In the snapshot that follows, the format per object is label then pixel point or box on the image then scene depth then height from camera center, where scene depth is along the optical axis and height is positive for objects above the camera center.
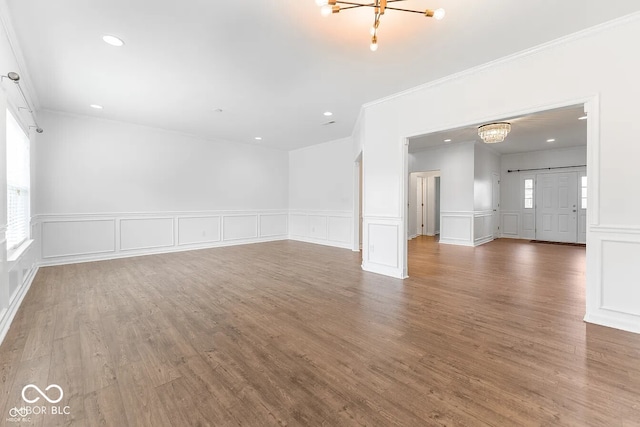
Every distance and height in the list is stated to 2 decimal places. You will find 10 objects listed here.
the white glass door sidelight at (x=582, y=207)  7.55 +0.05
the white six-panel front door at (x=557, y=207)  7.76 +0.06
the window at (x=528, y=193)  8.47 +0.50
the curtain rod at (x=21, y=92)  2.40 +1.38
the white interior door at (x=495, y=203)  8.39 +0.19
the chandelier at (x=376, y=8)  1.90 +1.46
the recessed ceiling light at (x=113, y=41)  2.66 +1.72
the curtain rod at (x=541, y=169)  7.66 +1.23
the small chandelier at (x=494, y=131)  5.13 +1.51
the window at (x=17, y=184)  3.05 +0.35
